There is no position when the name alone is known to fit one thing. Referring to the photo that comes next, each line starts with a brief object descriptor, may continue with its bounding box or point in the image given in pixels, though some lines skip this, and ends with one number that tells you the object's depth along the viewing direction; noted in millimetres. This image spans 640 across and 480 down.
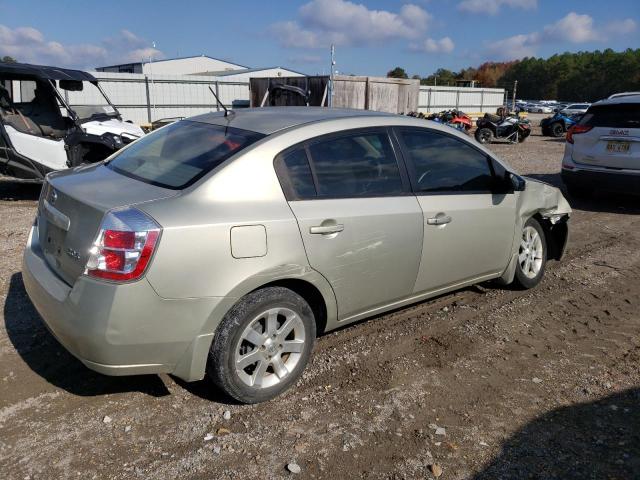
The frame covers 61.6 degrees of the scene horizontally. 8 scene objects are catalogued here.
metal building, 42719
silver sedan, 2689
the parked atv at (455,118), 21125
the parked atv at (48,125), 7980
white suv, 7941
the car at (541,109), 56812
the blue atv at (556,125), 25016
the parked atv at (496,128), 19516
